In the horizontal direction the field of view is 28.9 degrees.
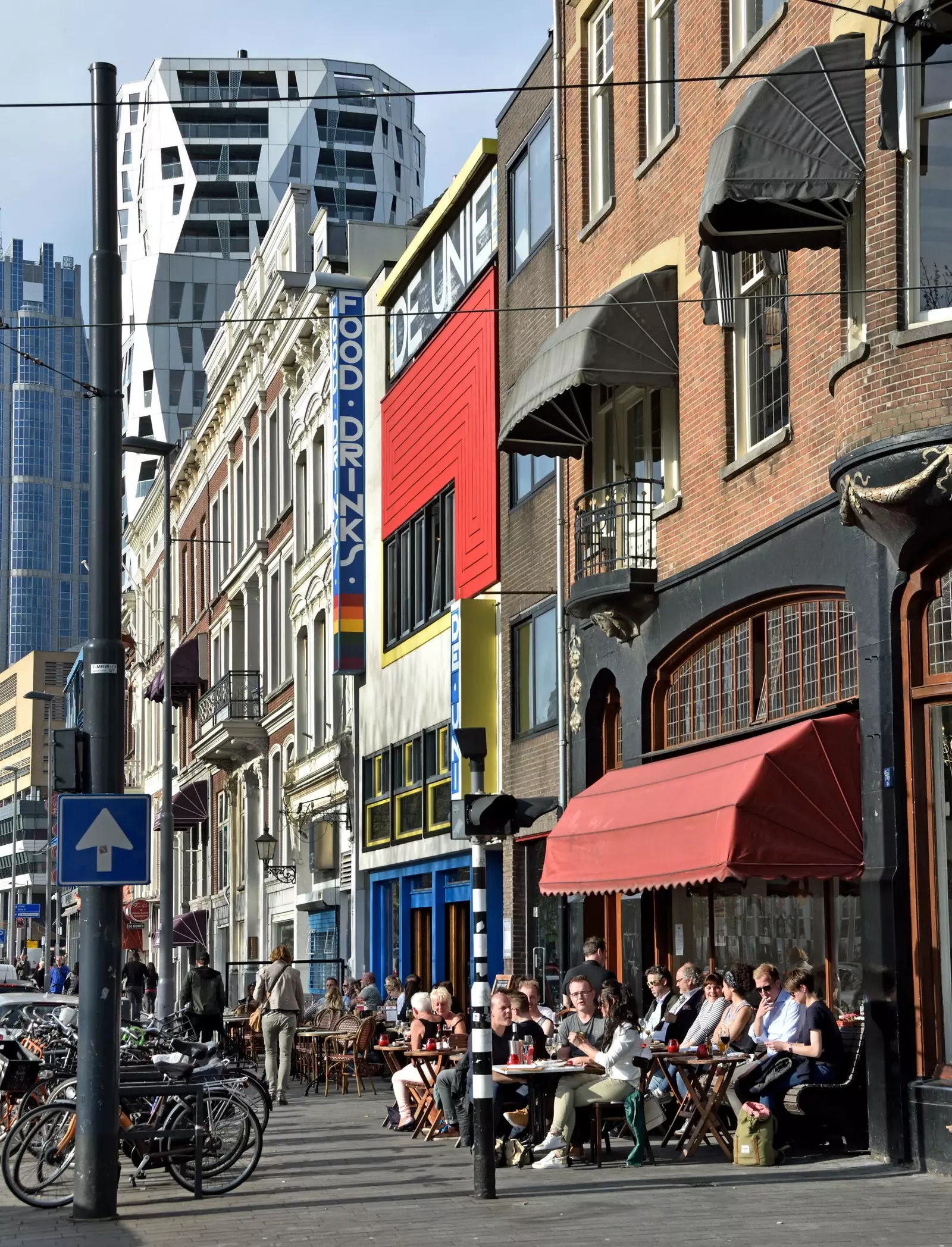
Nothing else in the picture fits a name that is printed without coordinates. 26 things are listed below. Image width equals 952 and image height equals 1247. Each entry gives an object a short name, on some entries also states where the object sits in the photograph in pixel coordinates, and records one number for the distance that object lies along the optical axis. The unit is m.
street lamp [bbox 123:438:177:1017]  31.08
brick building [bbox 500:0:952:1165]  13.76
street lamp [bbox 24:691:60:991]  64.31
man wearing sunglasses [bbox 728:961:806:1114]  14.43
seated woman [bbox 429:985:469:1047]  18.97
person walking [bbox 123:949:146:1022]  40.94
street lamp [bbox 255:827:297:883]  39.16
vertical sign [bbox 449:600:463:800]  26.58
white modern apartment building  125.44
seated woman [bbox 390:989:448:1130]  17.98
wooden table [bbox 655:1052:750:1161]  14.32
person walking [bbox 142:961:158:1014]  49.31
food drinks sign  34.59
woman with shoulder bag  22.11
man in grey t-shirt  15.23
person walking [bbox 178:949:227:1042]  23.45
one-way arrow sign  12.81
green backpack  13.98
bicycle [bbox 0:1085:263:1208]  13.16
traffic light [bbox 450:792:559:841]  13.29
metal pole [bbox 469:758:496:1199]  12.72
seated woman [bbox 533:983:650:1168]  14.25
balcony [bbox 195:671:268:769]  44.19
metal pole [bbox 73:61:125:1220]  12.38
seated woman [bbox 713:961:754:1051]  15.00
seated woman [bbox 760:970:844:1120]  14.14
